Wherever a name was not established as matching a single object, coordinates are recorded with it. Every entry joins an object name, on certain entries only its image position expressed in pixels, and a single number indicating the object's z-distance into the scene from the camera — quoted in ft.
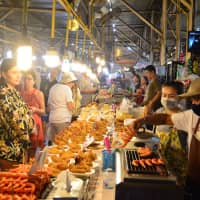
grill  7.20
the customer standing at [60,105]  22.30
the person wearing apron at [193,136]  9.91
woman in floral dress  12.55
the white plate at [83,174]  9.87
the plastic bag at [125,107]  24.76
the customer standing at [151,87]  27.80
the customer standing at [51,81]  26.49
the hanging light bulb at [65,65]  21.49
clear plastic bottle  8.98
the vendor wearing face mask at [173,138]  11.00
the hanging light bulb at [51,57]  15.55
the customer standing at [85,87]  36.83
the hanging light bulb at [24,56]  11.68
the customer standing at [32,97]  21.27
